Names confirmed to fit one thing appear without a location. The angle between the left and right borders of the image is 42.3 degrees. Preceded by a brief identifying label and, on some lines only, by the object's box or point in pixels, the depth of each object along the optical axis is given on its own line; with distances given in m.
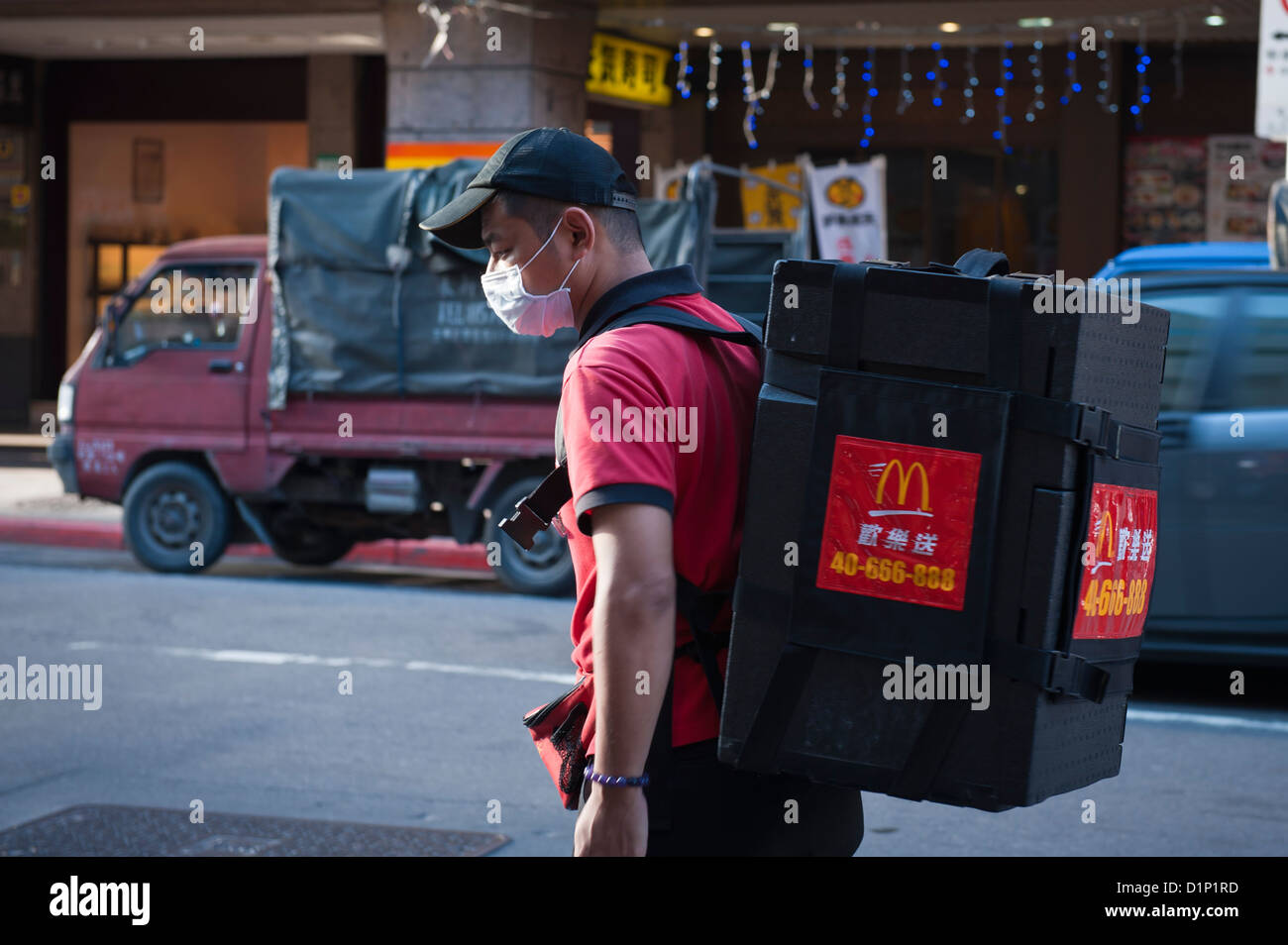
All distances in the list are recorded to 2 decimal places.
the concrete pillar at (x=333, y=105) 21.08
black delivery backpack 2.19
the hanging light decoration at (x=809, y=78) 18.22
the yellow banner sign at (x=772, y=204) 16.80
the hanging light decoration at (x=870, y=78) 18.28
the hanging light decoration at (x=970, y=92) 17.81
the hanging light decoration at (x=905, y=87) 18.02
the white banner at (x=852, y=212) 14.95
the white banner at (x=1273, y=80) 8.93
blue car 7.20
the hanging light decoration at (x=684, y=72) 18.05
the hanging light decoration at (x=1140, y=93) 17.30
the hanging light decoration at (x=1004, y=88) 17.75
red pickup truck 10.89
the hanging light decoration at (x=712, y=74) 18.19
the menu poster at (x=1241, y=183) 17.20
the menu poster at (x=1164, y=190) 17.47
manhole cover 5.17
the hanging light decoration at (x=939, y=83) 17.95
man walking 2.22
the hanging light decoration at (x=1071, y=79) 17.48
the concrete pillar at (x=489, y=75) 15.61
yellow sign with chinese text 16.98
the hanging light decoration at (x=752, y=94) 18.38
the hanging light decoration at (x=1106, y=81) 17.30
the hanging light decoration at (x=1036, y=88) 17.62
